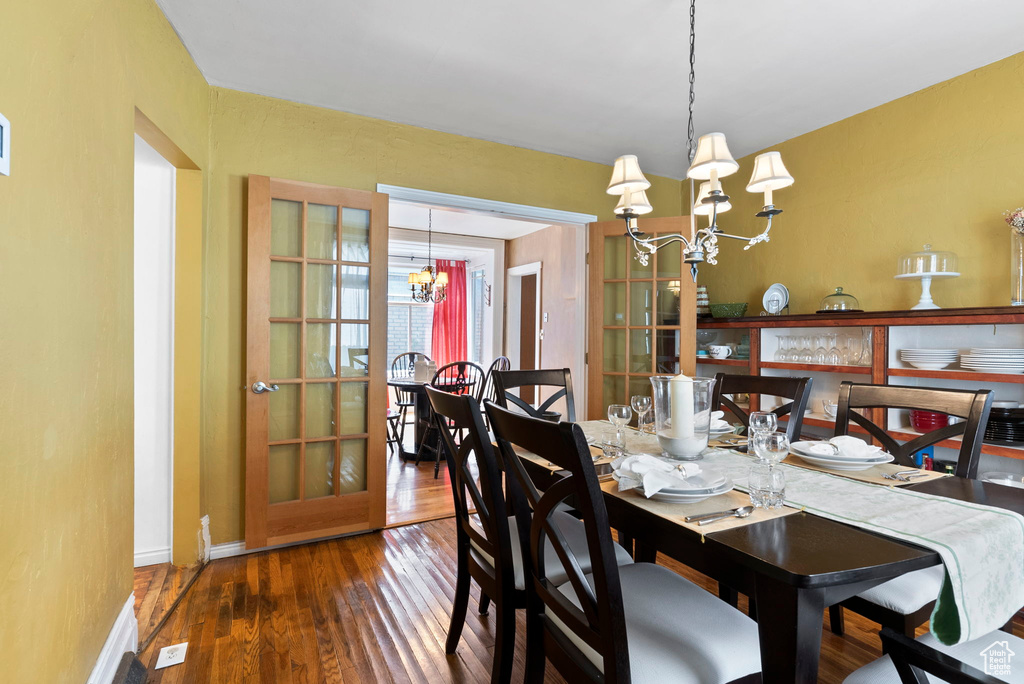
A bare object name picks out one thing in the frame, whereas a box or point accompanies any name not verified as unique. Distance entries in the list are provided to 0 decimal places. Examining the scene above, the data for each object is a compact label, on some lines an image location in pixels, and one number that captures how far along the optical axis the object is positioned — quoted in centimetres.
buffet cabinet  239
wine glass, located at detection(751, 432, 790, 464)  129
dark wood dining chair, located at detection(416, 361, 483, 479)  469
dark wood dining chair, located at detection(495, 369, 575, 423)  248
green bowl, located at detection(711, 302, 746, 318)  366
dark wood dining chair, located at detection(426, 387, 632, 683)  150
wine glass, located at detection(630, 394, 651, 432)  198
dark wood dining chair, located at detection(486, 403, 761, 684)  103
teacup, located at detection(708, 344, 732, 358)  371
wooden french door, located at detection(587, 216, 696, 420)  373
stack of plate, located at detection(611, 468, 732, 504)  127
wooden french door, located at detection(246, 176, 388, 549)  278
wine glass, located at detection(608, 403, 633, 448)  180
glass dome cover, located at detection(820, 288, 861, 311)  303
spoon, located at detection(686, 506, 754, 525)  115
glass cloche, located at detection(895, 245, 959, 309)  267
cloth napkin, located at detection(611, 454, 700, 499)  128
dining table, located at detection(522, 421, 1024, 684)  92
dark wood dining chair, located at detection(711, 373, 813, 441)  214
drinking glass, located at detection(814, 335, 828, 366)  312
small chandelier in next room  691
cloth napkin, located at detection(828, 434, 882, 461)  161
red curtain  865
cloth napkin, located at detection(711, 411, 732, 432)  213
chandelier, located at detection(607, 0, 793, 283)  173
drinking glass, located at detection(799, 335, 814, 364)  318
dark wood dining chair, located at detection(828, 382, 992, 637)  139
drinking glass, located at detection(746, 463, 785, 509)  124
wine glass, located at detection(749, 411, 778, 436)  148
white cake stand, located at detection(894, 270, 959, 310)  268
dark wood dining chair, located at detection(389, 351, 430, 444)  755
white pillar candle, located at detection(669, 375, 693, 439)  157
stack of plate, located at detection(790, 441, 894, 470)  158
